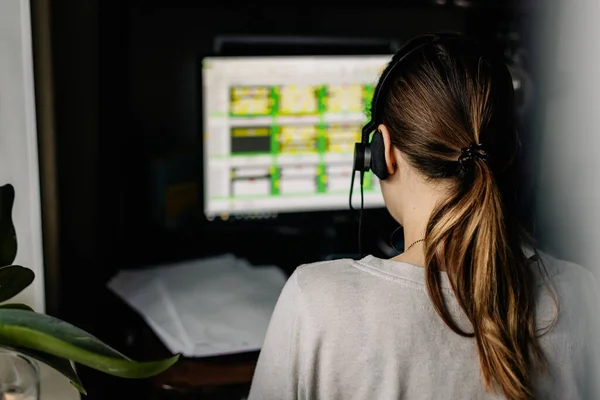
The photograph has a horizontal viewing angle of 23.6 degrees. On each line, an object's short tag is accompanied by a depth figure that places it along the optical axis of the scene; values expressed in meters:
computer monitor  2.26
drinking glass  1.60
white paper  1.94
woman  1.68
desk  1.86
